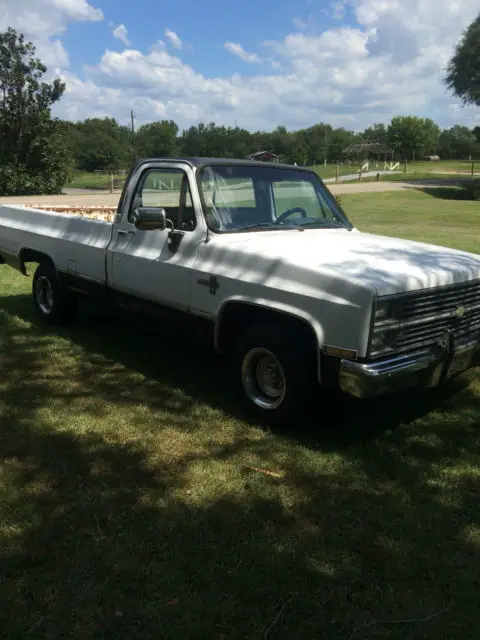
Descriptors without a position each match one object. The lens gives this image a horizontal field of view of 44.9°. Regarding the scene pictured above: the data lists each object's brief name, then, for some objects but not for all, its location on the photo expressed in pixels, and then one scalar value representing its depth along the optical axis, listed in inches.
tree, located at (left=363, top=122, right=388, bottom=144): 5428.2
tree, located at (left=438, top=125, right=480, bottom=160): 4618.6
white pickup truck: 139.8
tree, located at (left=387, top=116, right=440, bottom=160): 4977.9
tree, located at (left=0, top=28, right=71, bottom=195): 1302.9
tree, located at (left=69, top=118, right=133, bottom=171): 3533.5
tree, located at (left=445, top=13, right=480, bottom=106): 1813.5
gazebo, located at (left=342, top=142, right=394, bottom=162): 3750.0
